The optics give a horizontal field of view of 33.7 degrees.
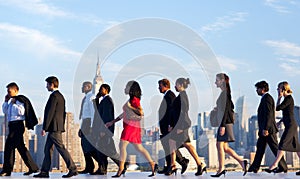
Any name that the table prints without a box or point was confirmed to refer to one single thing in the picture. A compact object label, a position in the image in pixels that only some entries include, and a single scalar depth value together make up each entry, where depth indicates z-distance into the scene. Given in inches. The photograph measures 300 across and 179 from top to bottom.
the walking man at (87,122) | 472.4
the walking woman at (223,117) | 437.4
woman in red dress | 417.7
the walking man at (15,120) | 436.5
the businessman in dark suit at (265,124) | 472.7
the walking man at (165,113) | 454.9
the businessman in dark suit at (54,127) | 414.9
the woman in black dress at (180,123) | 450.0
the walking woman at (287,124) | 468.1
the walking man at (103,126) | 462.3
